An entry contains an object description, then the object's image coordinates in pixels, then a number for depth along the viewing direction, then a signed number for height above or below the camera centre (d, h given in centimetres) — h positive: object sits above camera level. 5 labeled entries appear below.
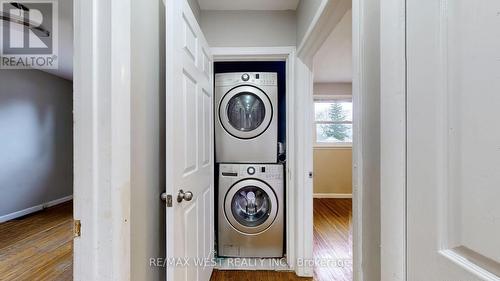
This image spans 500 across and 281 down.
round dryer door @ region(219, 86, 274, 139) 239 +29
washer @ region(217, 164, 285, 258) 229 -76
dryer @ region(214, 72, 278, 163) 239 +19
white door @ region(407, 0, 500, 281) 43 +0
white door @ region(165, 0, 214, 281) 106 -2
